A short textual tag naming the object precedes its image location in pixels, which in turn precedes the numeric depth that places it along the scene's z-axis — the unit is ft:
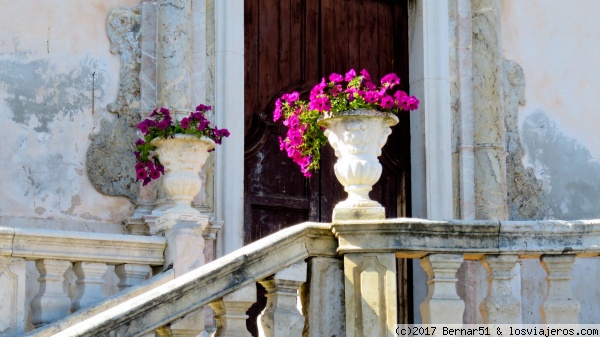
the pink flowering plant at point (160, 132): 48.98
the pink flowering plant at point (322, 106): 41.68
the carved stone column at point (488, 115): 63.51
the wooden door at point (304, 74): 60.44
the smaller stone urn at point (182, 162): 49.06
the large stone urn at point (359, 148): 41.42
